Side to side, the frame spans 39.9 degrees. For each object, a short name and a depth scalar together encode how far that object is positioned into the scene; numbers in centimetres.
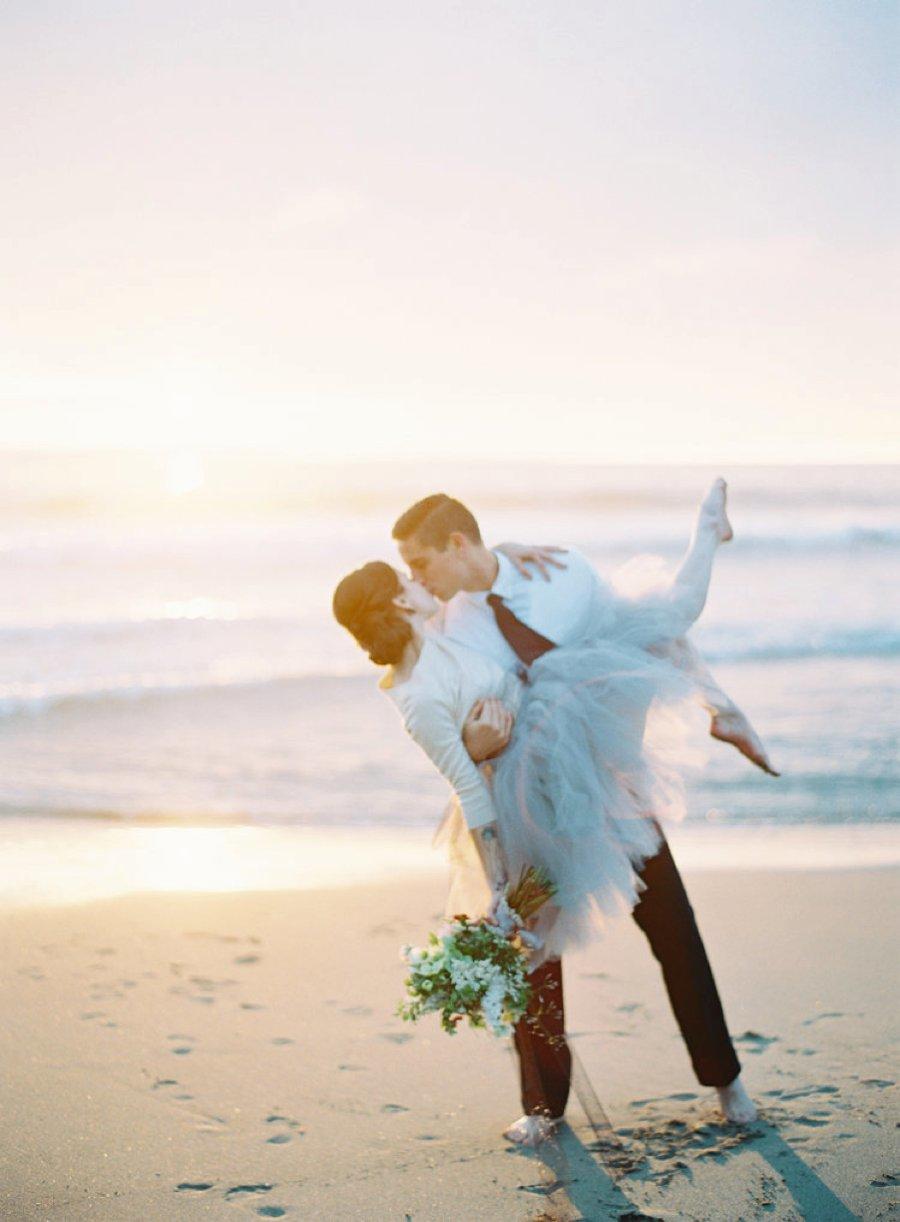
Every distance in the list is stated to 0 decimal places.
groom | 369
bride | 336
